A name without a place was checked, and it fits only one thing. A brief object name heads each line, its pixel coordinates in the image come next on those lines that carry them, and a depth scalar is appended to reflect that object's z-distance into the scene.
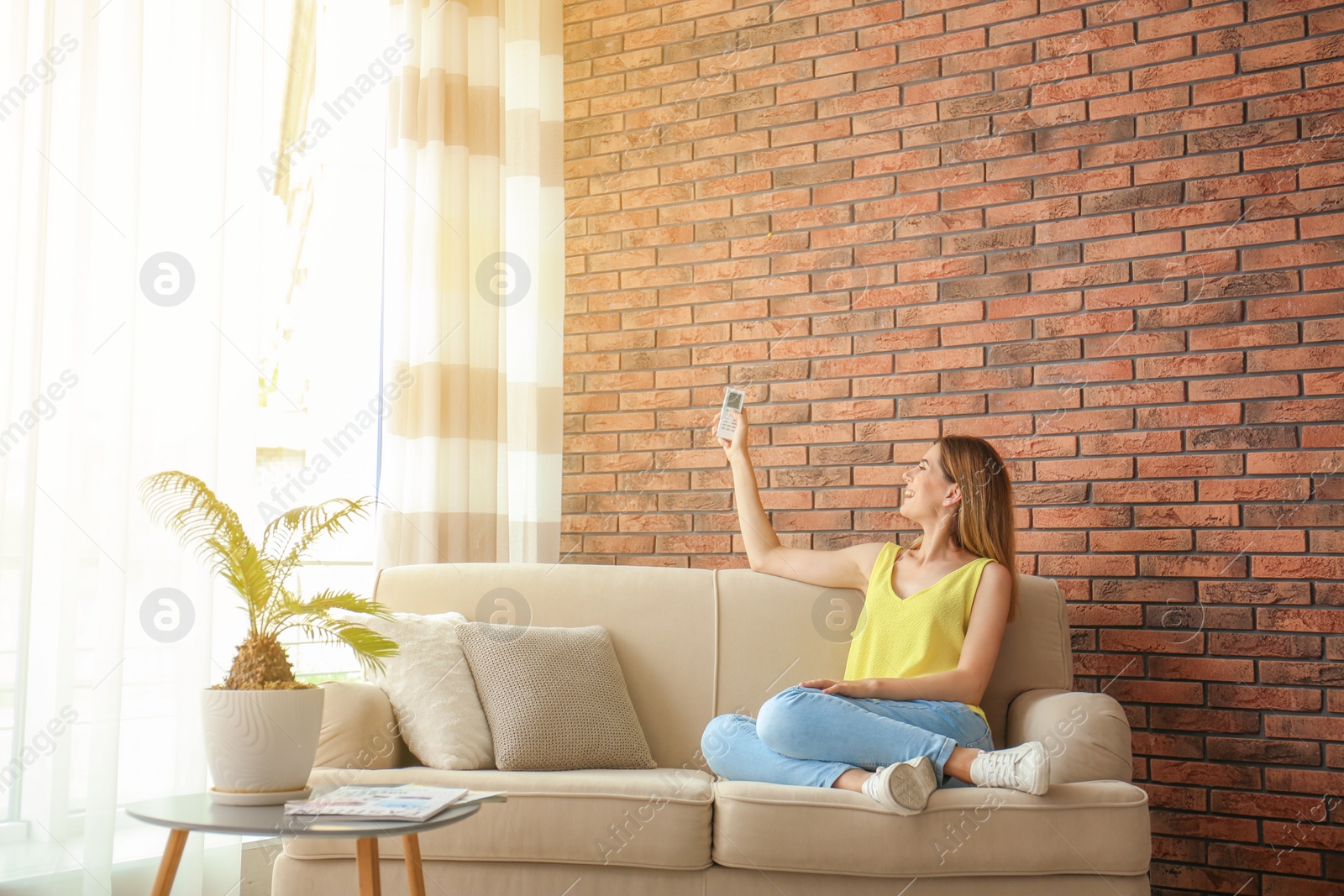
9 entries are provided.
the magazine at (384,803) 1.60
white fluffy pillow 2.32
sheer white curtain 2.19
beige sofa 1.97
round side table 1.55
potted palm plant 1.73
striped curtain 3.17
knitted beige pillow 2.37
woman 2.08
